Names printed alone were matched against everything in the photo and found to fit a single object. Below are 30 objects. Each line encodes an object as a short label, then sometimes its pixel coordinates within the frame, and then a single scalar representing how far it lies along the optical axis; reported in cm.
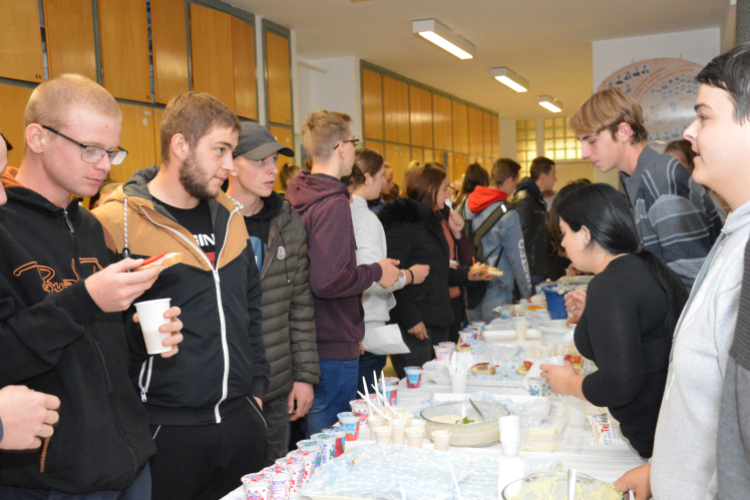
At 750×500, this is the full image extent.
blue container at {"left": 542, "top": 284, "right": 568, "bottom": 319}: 398
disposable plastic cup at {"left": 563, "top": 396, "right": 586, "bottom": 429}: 201
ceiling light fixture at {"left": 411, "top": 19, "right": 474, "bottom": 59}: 673
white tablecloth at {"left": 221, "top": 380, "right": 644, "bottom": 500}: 171
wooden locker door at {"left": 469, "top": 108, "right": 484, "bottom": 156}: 1304
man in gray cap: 250
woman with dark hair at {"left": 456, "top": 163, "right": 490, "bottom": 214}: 539
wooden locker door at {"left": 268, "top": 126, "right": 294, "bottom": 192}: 689
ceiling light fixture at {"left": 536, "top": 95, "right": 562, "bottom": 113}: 1220
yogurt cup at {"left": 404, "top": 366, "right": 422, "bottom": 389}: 253
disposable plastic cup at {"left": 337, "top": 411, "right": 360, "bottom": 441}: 193
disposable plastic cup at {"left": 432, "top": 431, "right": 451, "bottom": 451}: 176
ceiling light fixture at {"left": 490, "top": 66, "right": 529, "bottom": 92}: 943
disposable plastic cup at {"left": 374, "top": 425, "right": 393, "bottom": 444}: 185
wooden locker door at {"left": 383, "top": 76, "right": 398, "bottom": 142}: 936
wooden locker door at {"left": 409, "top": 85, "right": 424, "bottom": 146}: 1032
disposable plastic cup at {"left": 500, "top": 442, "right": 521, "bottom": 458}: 178
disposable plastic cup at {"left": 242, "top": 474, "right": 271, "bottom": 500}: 145
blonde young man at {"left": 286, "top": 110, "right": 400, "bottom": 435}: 277
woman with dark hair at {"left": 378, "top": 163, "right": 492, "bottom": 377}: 384
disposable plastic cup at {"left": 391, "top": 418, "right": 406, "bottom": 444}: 185
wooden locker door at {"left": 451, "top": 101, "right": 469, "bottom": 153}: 1219
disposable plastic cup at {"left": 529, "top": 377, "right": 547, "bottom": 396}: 229
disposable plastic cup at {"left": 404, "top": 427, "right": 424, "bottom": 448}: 179
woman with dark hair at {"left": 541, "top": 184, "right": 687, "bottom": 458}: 167
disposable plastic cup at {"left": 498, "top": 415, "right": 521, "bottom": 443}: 177
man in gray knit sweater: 223
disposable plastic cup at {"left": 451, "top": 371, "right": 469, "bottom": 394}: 243
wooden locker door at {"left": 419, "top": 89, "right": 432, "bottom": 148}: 1079
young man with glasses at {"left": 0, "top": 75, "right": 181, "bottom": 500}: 137
